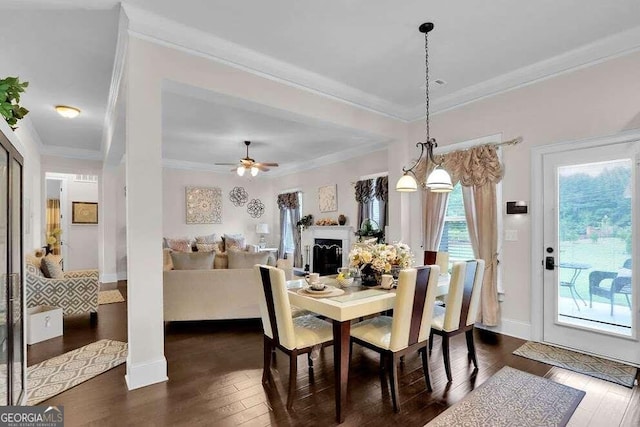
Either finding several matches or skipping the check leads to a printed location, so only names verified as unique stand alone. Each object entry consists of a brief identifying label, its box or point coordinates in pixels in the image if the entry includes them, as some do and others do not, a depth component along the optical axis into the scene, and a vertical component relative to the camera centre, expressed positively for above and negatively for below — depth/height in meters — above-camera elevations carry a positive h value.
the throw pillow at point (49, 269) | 4.21 -0.72
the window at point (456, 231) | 4.29 -0.28
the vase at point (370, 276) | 2.95 -0.59
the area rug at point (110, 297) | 5.40 -1.47
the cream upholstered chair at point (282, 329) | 2.29 -0.92
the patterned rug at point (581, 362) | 2.78 -1.44
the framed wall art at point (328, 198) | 7.39 +0.31
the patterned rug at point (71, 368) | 2.59 -1.42
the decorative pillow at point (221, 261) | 4.46 -0.68
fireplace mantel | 6.89 -0.54
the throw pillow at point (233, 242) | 8.30 -0.77
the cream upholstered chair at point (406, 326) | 2.29 -0.87
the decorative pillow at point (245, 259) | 4.32 -0.63
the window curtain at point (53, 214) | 7.86 -0.01
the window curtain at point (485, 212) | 3.88 -0.02
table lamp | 8.95 -0.47
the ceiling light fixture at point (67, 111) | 4.54 +1.47
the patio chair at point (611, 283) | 3.07 -0.72
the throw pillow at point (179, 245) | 7.43 -0.74
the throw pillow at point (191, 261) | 4.09 -0.61
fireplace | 7.16 -1.01
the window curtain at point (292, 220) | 8.45 -0.22
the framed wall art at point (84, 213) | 7.60 +0.01
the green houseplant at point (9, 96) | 1.66 +0.62
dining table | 2.21 -0.71
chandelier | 2.88 +0.31
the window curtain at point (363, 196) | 6.46 +0.31
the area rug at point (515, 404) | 2.17 -1.42
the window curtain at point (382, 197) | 6.11 +0.28
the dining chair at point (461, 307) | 2.71 -0.84
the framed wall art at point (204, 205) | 8.43 +0.20
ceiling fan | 6.04 +0.89
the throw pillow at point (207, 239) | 8.17 -0.67
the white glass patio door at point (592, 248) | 3.04 -0.39
